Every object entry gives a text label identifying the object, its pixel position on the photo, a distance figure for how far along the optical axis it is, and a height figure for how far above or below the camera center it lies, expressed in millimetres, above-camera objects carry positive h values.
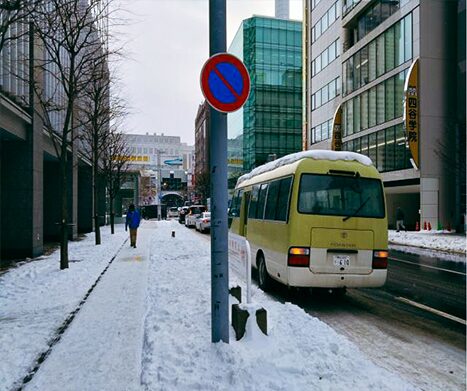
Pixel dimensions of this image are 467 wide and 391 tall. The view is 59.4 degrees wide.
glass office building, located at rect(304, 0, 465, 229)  28562 +7976
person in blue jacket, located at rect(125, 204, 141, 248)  17359 -988
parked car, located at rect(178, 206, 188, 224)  49053 -1946
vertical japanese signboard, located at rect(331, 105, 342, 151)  40375 +6894
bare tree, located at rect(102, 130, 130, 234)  24991 +2694
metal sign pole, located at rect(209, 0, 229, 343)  4762 -92
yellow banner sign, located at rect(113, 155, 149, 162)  134838 +14417
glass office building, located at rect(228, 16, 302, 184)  67375 +19299
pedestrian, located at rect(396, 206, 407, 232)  29188 -1229
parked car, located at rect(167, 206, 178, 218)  71062 -2148
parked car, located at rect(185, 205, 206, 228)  36378 -1237
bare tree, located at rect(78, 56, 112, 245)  15929 +4046
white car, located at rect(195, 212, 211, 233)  29261 -1604
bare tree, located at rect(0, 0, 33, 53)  6168 +3002
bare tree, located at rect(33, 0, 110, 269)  10820 +4490
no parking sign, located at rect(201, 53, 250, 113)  4648 +1371
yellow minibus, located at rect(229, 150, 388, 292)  7070 -410
